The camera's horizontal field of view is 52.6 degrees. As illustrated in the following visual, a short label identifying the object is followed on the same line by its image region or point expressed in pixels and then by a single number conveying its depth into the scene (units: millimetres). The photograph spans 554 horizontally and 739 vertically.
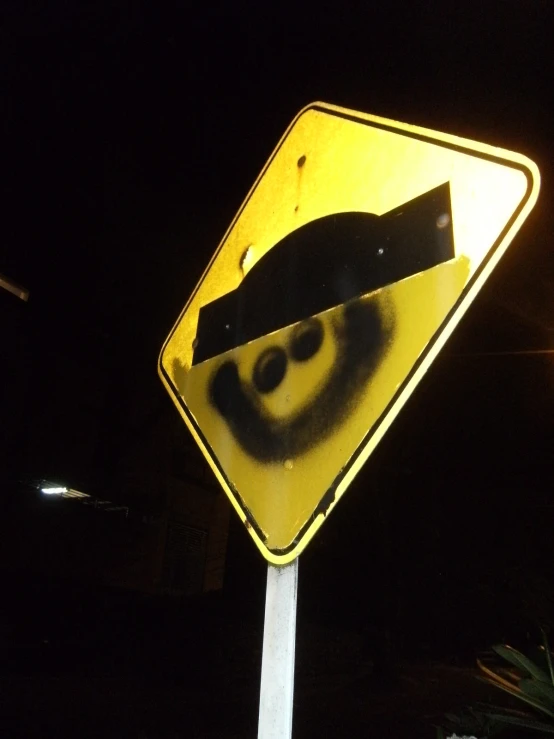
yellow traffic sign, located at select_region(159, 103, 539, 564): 1090
